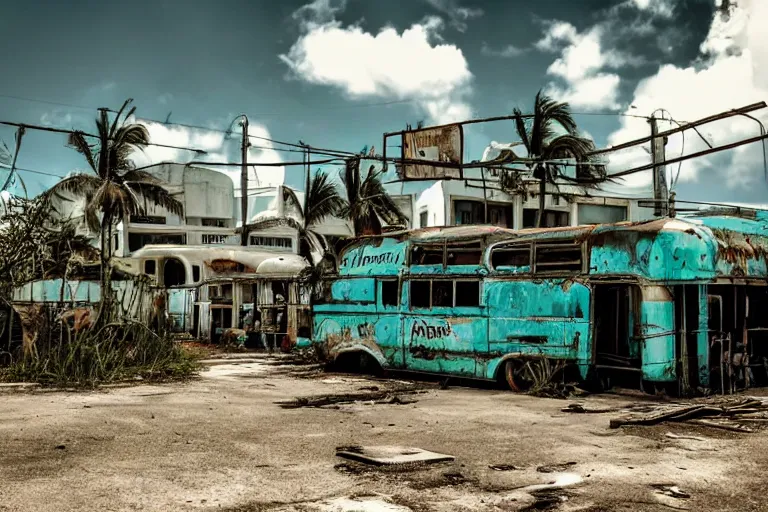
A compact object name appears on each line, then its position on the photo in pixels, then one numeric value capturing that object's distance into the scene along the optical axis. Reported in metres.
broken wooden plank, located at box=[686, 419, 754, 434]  9.44
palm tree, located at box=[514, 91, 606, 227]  25.56
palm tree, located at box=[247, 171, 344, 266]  35.66
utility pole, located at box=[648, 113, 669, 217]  22.83
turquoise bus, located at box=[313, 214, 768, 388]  12.80
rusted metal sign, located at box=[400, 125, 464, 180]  20.02
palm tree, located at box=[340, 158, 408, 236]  33.66
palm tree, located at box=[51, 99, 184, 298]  26.89
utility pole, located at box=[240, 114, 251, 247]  36.88
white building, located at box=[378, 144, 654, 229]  37.50
